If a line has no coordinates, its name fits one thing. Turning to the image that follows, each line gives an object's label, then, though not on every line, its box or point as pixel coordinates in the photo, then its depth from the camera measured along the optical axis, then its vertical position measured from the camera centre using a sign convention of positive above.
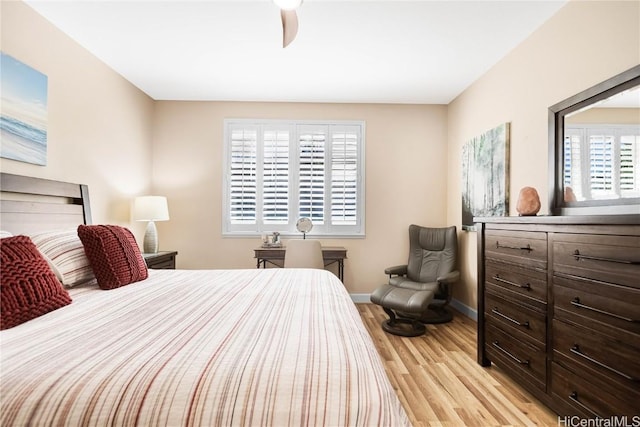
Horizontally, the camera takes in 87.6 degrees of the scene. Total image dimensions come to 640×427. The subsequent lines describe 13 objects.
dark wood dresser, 1.45 -0.49
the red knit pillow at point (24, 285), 1.32 -0.31
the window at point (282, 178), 4.52 +0.49
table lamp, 3.70 -0.02
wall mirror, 1.87 +0.43
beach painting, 2.24 +0.72
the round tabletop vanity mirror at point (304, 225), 4.39 -0.13
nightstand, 3.31 -0.49
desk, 4.05 -0.49
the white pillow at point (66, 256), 1.92 -0.26
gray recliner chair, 3.27 -0.76
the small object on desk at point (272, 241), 4.24 -0.34
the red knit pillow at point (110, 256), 2.02 -0.27
